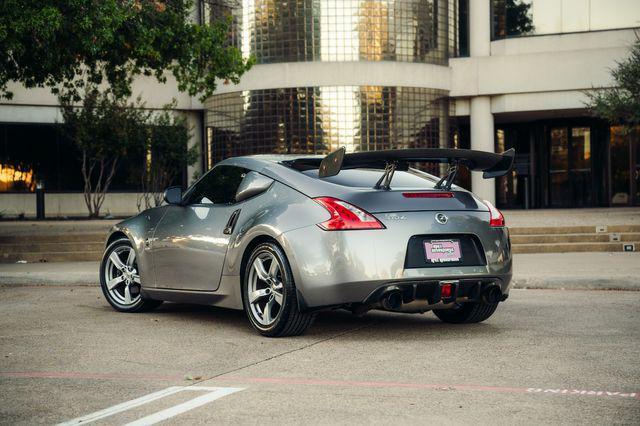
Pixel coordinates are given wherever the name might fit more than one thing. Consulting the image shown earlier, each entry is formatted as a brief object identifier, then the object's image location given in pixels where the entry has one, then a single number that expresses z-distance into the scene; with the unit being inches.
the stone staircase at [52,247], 611.0
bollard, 1157.7
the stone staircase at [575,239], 646.5
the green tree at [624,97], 941.2
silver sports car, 274.2
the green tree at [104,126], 1066.1
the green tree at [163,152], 1127.0
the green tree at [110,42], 543.2
